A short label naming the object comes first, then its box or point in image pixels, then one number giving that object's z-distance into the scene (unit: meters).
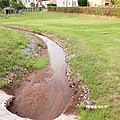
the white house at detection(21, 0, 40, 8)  41.24
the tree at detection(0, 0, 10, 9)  36.36
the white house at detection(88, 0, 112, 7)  29.06
